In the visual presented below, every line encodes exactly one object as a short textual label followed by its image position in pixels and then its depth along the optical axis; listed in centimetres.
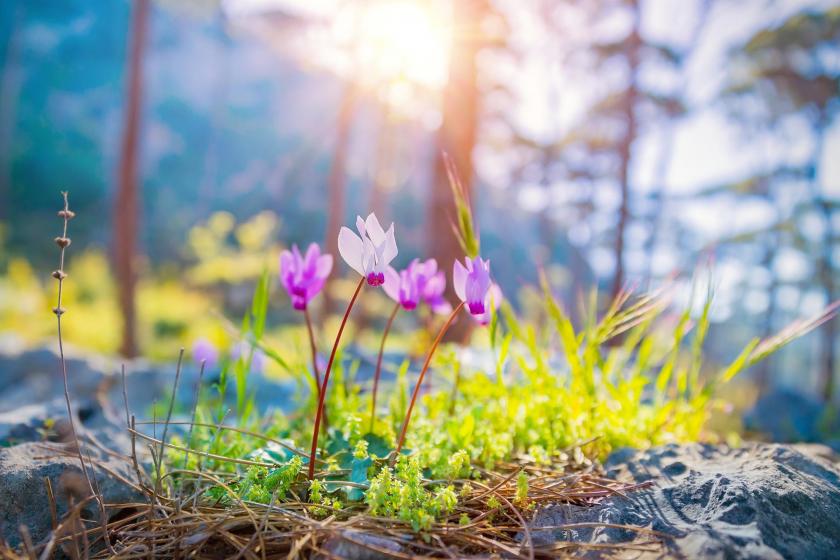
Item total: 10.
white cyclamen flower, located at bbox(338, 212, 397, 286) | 27
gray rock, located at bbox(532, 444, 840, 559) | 25
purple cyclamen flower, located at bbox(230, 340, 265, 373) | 51
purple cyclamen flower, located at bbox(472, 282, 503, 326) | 34
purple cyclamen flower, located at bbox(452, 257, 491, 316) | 29
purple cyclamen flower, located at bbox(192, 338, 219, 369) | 51
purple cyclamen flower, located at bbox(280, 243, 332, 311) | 33
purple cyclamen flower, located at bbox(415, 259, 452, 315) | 35
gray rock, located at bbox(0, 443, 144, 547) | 30
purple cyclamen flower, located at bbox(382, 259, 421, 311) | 33
